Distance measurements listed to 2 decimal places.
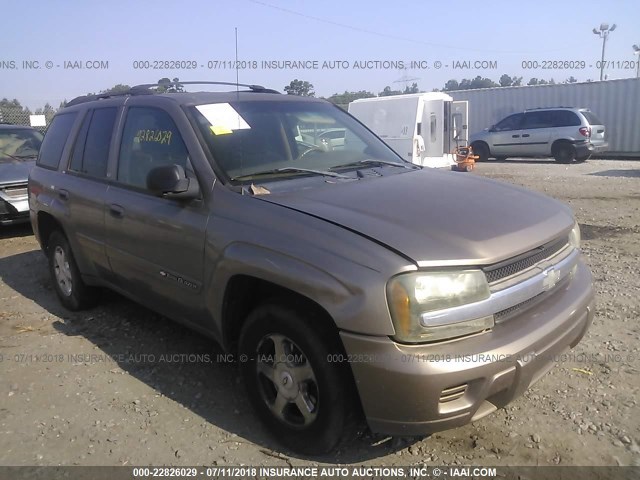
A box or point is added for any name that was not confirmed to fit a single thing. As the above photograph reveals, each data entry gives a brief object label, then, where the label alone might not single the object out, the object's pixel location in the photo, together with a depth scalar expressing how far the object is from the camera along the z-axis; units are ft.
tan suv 7.48
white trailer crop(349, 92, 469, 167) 39.99
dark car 24.84
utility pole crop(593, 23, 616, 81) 91.56
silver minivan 55.47
